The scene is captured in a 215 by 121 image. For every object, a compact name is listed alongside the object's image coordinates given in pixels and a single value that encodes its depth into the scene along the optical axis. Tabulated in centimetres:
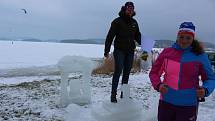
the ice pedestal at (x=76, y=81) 340
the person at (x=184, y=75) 163
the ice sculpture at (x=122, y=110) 266
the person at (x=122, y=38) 283
